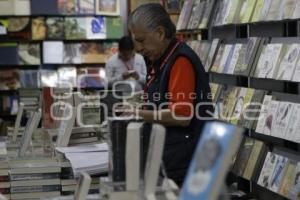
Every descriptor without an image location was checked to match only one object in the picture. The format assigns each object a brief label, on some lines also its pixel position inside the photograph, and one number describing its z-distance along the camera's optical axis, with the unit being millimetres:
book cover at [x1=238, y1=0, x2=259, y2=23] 4309
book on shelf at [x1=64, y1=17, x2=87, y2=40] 9086
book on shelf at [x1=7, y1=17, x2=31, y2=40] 8922
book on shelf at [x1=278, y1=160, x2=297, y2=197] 3715
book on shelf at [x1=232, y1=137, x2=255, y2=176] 4371
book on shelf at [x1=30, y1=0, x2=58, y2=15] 8859
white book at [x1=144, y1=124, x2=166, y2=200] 1566
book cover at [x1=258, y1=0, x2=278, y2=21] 4035
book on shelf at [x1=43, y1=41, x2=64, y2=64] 9023
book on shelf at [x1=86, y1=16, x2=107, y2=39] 9133
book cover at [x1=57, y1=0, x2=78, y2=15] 9000
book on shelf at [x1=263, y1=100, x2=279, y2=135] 3918
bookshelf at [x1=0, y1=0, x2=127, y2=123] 8922
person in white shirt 7918
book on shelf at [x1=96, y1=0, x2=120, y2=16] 9141
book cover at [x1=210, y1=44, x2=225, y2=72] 5036
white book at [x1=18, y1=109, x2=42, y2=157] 3479
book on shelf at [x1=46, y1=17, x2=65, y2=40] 8992
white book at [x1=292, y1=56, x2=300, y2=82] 3588
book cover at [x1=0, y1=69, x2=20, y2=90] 9055
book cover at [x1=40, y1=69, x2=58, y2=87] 9148
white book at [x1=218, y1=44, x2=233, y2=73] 4844
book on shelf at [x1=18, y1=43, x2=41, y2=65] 9008
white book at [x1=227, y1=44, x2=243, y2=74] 4616
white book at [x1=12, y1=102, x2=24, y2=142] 4155
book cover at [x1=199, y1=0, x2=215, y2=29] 5345
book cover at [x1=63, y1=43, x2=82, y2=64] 9188
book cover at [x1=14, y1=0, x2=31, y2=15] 8812
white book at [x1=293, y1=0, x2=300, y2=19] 3572
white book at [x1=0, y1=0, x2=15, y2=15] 8812
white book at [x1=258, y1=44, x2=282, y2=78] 3934
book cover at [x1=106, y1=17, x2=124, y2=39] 9188
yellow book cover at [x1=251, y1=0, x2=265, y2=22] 4167
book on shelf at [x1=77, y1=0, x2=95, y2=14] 9078
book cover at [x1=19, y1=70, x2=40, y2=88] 9094
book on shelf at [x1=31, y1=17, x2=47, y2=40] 8938
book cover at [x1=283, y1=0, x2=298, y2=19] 3655
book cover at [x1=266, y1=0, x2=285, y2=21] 3826
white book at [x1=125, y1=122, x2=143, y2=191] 1675
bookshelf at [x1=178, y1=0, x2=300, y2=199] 3887
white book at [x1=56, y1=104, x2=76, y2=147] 3430
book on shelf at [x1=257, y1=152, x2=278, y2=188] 3975
